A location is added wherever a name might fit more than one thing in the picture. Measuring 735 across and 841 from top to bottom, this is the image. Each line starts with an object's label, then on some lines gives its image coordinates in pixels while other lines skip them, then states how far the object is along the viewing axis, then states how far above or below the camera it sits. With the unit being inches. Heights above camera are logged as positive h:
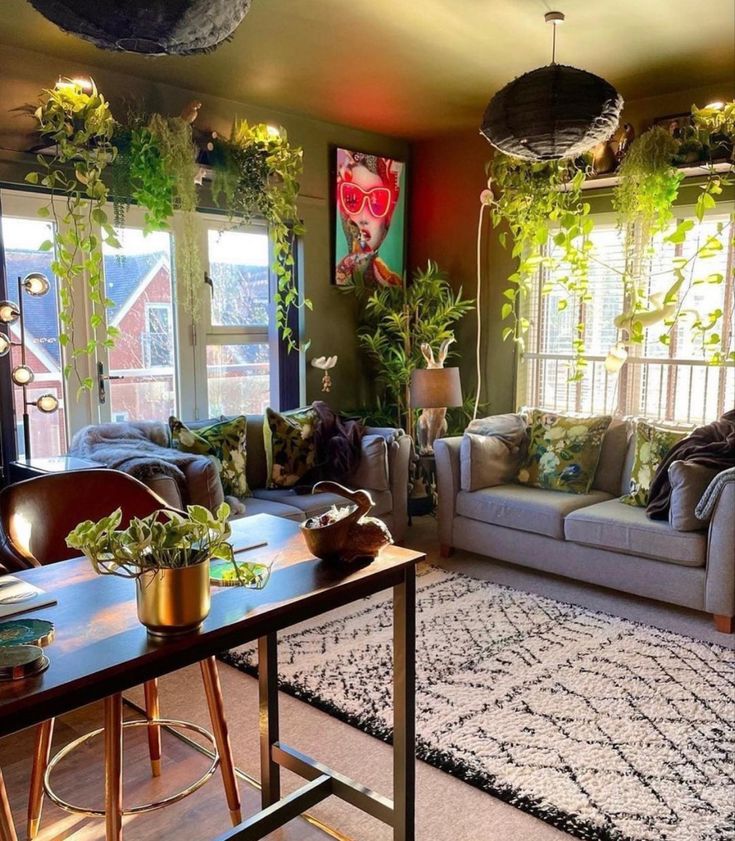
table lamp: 183.8 -13.5
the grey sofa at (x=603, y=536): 134.0 -40.0
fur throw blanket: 131.6 -21.7
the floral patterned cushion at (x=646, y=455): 154.6 -24.9
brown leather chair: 78.5 -20.6
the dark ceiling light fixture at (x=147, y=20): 53.8 +22.7
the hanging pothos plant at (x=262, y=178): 166.4 +34.0
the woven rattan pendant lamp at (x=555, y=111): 109.0 +32.3
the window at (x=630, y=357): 170.2 -5.8
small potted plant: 52.0 -15.7
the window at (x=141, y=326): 163.8 +1.4
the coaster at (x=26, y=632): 50.5 -20.3
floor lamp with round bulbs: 132.6 -2.4
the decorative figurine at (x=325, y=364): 200.8 -8.3
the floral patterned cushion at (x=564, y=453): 168.4 -27.0
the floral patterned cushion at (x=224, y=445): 153.4 -23.0
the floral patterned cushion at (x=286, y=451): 168.2 -26.0
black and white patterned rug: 86.6 -52.2
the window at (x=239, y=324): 183.0 +2.1
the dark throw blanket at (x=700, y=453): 142.0 -22.7
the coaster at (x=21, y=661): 46.3 -20.2
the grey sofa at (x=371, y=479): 157.5 -32.8
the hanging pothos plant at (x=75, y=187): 137.1 +27.2
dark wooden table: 47.9 -21.2
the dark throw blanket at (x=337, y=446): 170.1 -25.4
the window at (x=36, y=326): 147.8 +1.2
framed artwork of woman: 203.5 +31.3
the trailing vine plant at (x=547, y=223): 178.1 +26.2
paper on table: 57.9 -20.7
